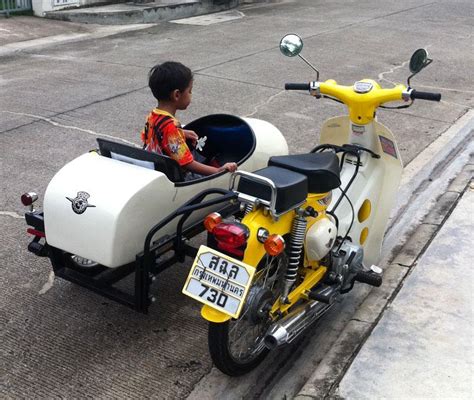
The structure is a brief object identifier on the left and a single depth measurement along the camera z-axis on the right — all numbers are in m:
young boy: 3.32
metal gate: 12.72
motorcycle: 2.57
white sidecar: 2.89
